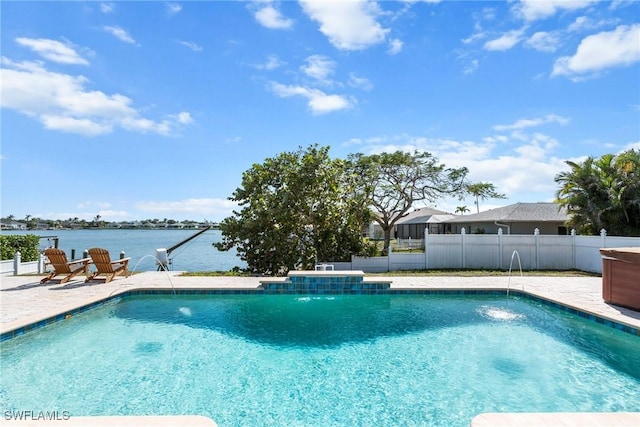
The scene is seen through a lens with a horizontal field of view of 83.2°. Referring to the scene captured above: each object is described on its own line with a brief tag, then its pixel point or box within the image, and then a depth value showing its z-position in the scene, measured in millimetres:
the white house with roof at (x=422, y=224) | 32341
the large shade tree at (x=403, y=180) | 24344
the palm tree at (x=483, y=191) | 27872
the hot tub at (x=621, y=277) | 7387
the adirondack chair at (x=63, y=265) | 10383
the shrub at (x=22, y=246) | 13977
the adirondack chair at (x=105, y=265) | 10539
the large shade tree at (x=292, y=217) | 12922
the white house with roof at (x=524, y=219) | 24228
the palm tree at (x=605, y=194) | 14414
